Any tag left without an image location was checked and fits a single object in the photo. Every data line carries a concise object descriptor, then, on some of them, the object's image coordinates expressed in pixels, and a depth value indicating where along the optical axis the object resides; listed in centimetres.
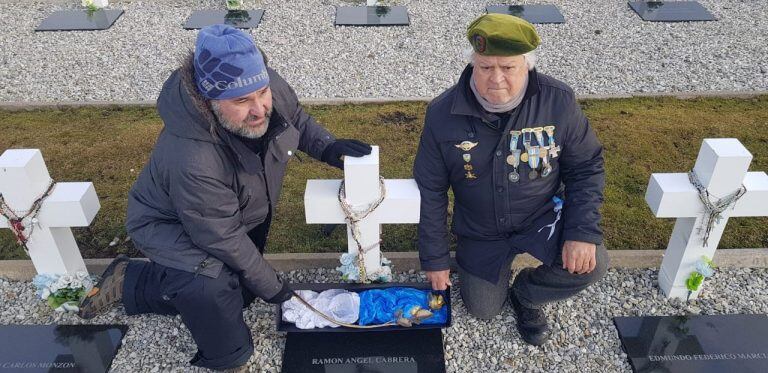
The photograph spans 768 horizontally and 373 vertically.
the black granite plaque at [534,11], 810
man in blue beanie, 286
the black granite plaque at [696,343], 330
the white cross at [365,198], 333
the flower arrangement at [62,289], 372
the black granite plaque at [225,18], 816
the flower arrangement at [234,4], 845
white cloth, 353
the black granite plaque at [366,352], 334
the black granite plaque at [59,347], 340
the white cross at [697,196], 332
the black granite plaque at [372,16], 809
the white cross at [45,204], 343
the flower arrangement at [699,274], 358
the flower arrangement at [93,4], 844
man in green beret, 299
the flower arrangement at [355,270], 373
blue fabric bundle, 357
